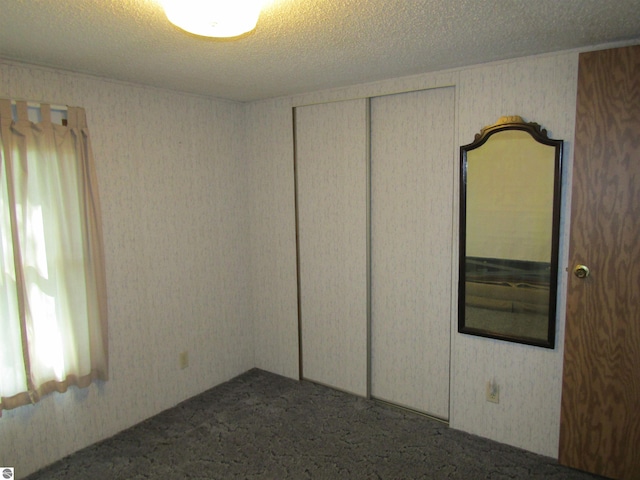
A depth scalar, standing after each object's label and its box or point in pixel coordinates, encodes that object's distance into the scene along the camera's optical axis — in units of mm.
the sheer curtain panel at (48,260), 2289
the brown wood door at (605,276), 2184
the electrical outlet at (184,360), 3271
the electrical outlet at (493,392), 2691
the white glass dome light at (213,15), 1360
